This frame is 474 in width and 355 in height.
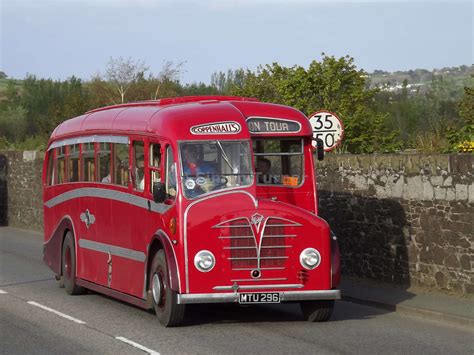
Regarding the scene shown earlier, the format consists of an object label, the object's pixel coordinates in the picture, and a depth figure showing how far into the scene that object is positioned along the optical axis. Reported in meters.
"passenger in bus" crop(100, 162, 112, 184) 16.14
